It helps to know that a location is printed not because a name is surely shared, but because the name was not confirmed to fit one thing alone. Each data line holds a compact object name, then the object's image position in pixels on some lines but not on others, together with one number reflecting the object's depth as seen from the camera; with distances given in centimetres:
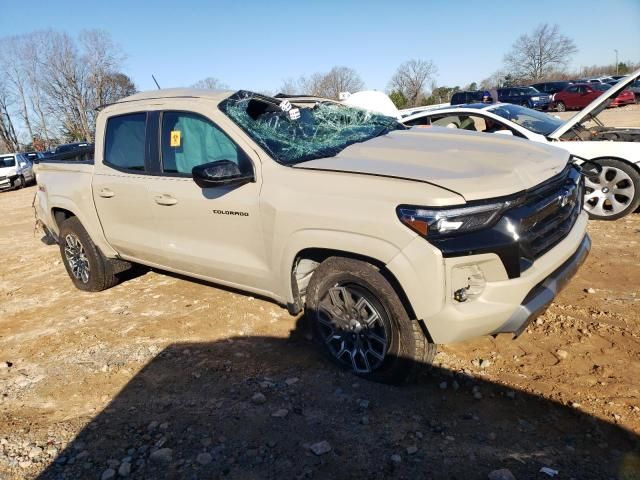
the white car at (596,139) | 584
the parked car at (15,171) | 2072
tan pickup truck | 257
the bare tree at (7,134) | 5659
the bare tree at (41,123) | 5438
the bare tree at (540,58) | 6669
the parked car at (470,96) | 2566
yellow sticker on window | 387
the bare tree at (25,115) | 5462
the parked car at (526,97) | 3042
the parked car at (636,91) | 2403
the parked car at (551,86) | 3229
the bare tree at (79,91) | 4934
